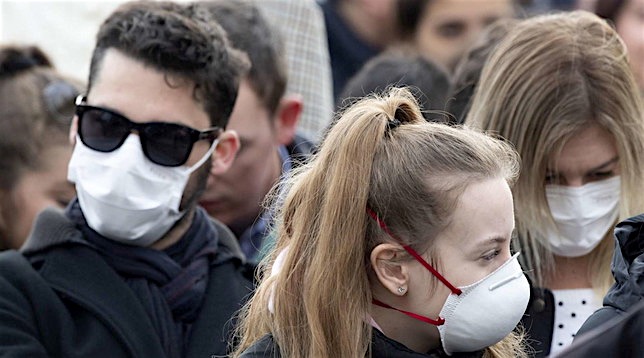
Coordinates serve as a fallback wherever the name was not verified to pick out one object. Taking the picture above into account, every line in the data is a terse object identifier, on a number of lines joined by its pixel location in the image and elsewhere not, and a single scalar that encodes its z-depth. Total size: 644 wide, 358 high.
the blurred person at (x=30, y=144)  9.44
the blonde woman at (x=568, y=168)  6.90
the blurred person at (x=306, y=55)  11.80
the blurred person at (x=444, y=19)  13.10
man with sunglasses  6.75
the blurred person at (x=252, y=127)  9.38
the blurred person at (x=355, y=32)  13.62
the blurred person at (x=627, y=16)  12.37
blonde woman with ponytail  5.63
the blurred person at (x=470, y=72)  7.98
